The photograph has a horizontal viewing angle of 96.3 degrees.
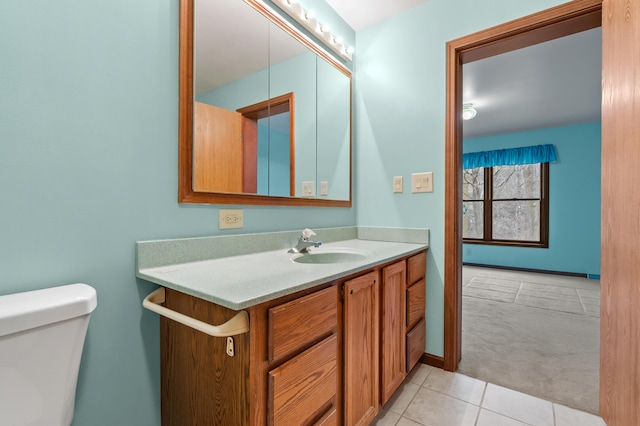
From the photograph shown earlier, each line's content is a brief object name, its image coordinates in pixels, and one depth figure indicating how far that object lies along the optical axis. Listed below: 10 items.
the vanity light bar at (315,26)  1.61
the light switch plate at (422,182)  1.85
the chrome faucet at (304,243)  1.54
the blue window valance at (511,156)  4.53
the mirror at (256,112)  1.19
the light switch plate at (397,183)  1.99
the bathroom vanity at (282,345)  0.78
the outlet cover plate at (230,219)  1.29
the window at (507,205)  4.71
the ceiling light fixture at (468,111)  3.43
